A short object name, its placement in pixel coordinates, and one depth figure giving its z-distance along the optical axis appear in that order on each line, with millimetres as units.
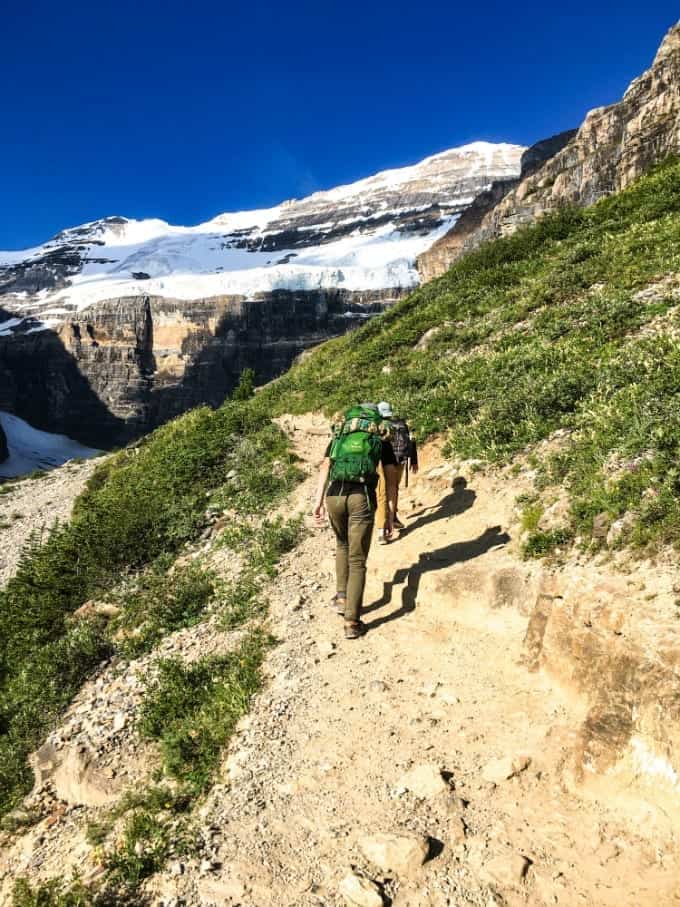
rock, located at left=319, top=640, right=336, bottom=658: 6672
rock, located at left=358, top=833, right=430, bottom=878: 3873
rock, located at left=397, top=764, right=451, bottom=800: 4457
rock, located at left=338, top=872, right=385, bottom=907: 3635
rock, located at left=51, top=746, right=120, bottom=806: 5805
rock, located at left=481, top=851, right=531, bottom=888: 3684
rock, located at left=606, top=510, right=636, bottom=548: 6020
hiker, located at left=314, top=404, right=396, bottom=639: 6895
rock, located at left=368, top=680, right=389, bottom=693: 5809
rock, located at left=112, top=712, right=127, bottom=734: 6543
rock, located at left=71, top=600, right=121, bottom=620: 9781
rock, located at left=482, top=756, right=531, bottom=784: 4450
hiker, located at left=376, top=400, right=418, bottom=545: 9555
